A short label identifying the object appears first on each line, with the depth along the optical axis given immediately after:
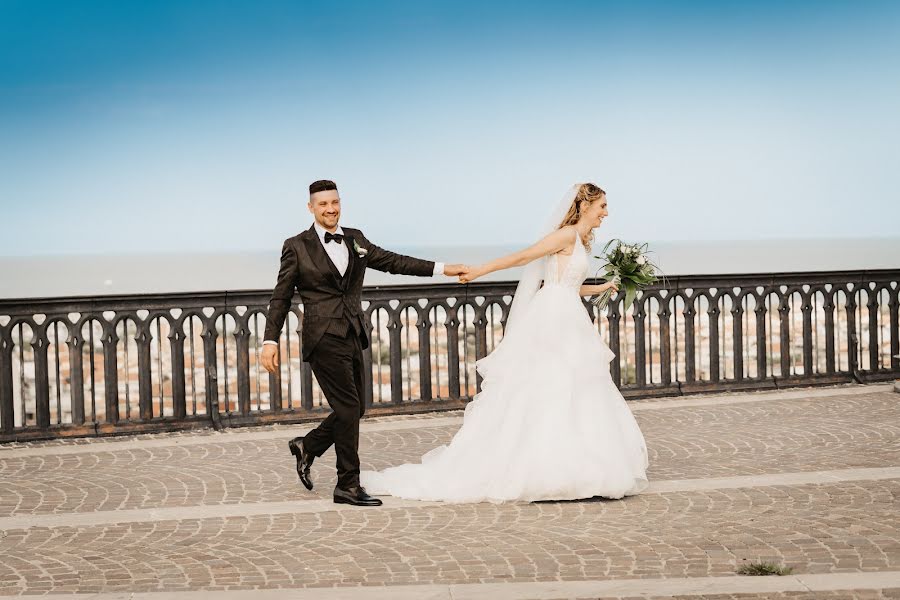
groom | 7.38
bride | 7.48
